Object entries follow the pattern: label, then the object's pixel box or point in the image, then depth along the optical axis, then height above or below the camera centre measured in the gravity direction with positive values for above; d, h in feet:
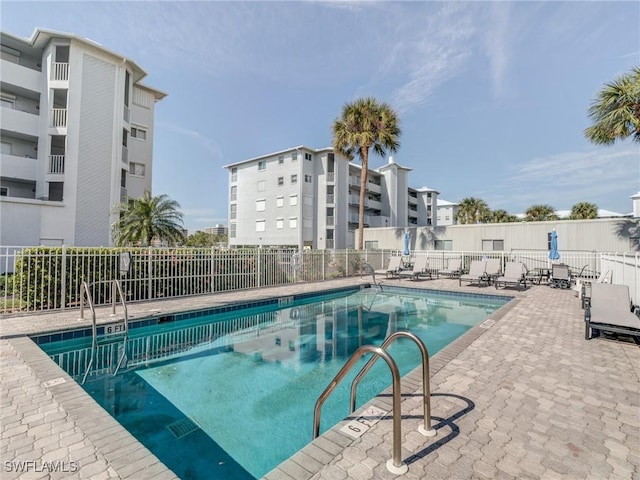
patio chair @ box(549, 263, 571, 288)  42.78 -3.87
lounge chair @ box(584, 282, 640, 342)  17.90 -4.12
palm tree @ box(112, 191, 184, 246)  50.85 +4.36
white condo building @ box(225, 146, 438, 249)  112.06 +19.73
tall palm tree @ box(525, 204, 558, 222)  132.05 +16.48
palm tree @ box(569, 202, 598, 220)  114.32 +15.17
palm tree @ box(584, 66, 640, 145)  39.52 +19.30
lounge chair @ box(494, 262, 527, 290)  42.24 -3.80
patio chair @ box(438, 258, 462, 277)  55.16 -3.63
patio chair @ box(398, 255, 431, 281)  53.47 -3.72
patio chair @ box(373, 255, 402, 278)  56.13 -3.69
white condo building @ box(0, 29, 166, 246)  59.47 +24.01
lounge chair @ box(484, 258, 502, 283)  46.29 -3.16
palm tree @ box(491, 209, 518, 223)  147.23 +16.36
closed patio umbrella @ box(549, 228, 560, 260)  48.41 +0.30
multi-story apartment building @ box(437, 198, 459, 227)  217.15 +27.15
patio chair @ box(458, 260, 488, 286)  46.29 -3.87
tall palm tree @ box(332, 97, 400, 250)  67.00 +27.19
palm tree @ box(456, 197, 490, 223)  143.43 +18.80
